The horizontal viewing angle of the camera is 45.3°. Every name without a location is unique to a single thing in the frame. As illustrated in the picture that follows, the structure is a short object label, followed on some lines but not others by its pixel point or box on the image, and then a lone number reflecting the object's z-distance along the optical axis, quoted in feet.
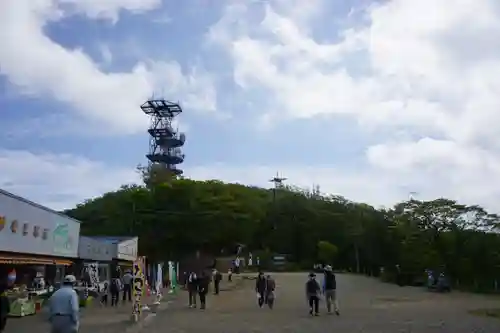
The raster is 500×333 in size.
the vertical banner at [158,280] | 90.66
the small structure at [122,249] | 117.25
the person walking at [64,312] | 28.73
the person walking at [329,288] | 62.75
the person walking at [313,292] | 63.77
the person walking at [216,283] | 108.88
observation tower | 245.04
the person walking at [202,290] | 76.02
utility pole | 258.02
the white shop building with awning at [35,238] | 66.19
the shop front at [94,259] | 94.53
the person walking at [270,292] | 75.46
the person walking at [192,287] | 77.00
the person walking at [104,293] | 85.46
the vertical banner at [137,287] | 59.21
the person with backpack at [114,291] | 85.35
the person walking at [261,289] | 77.51
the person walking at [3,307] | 30.28
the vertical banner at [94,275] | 91.21
